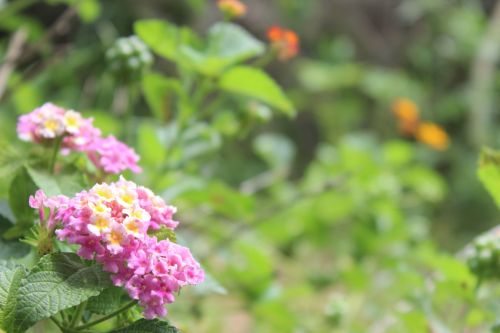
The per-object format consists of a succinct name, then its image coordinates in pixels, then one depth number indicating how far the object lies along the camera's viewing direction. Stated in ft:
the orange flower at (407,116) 3.45
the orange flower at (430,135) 3.36
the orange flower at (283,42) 1.74
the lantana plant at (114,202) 1.11
